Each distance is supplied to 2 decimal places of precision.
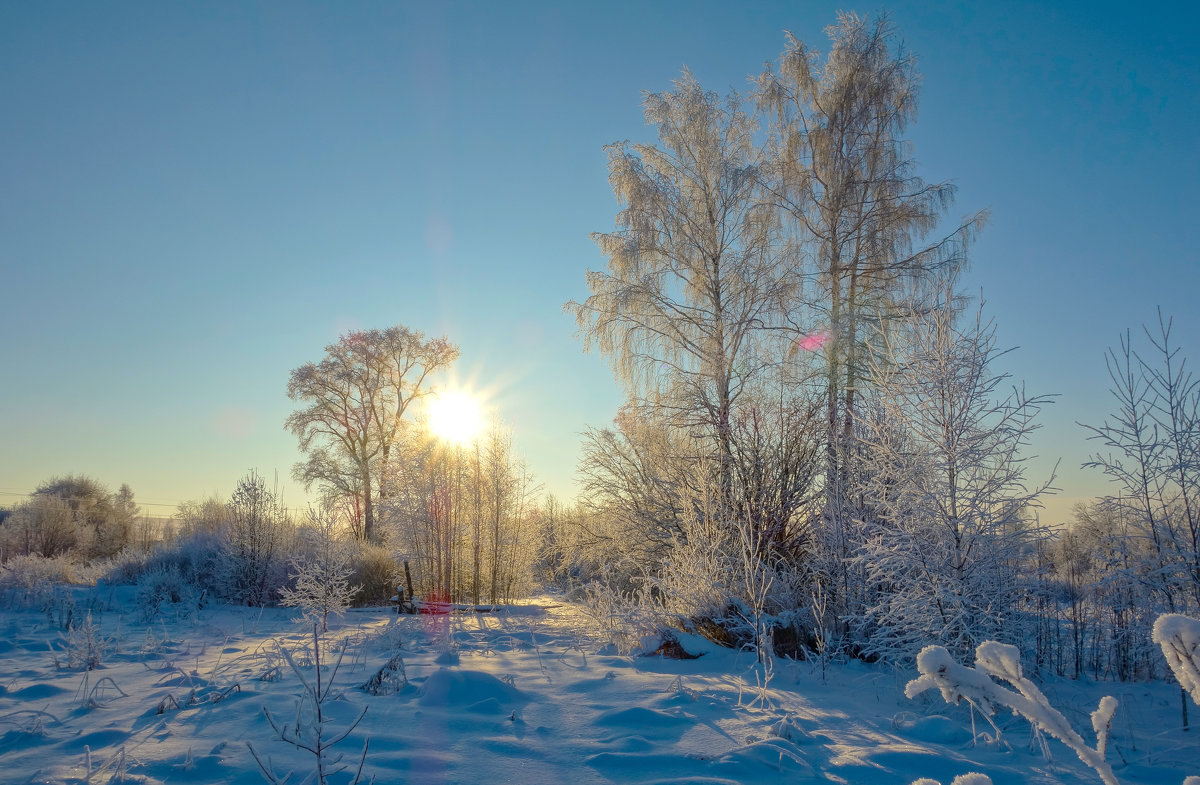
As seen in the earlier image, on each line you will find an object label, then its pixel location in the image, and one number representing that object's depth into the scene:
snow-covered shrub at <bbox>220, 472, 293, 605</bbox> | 10.10
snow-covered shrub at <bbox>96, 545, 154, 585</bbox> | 10.86
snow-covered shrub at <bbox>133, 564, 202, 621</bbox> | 8.89
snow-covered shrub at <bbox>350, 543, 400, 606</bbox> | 11.25
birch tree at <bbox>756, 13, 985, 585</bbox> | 11.30
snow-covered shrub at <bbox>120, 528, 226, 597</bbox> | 10.30
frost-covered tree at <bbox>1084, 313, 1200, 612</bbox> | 4.57
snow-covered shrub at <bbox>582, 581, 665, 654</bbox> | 6.05
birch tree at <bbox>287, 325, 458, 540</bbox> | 19.89
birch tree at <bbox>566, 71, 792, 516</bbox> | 11.31
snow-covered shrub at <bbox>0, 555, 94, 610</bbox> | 8.54
